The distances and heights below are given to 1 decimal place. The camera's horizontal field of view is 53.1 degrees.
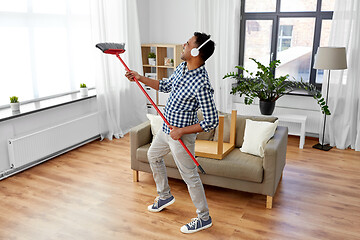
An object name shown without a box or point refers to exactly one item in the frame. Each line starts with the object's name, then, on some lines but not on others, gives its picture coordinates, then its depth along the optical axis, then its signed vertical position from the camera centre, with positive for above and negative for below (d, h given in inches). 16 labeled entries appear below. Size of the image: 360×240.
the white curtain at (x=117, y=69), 187.0 -12.8
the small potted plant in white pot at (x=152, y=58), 228.8 -8.0
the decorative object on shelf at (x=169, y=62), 223.8 -10.3
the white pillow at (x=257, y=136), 131.0 -33.0
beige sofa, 121.9 -41.5
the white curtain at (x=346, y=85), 177.2 -20.3
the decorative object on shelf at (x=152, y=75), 230.0 -18.8
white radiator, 149.5 -42.7
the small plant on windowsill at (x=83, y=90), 186.5 -22.7
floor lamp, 170.9 -6.2
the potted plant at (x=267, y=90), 179.6 -22.8
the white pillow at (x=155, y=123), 143.0 -30.3
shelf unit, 221.3 -9.5
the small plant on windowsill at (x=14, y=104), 150.1 -23.8
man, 97.0 -19.0
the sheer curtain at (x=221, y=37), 208.2 +4.6
